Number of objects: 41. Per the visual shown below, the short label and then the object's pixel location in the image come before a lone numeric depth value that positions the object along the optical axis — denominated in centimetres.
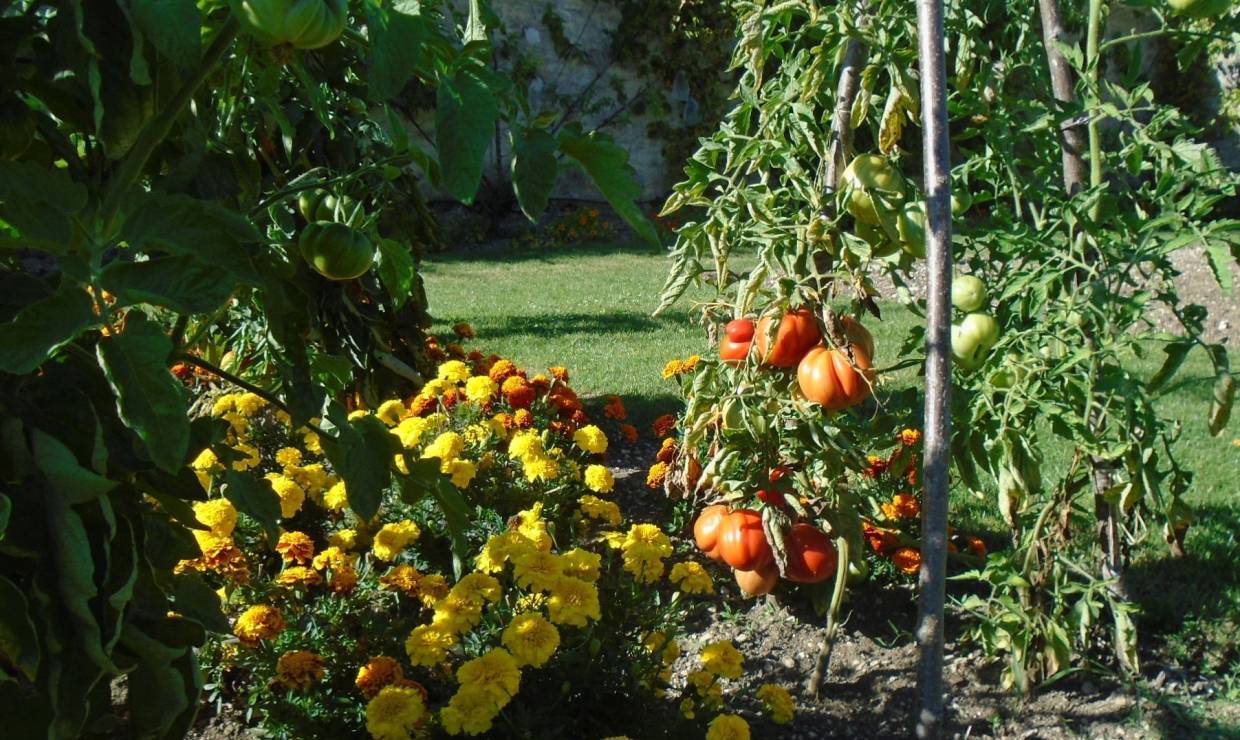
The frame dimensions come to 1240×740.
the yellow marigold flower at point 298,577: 190
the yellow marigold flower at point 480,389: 272
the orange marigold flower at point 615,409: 322
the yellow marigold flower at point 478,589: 175
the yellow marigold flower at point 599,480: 234
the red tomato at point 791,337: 180
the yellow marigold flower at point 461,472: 223
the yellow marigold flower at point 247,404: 252
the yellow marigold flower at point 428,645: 168
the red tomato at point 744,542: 197
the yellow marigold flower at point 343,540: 206
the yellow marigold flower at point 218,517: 186
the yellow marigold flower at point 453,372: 289
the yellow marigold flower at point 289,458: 235
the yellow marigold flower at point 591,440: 259
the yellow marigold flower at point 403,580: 187
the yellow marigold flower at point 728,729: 165
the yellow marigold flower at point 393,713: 157
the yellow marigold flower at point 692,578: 202
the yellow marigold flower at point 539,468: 231
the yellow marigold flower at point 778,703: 182
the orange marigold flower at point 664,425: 298
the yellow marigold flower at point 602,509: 224
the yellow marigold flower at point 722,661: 180
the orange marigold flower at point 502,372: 308
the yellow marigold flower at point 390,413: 272
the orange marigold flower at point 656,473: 265
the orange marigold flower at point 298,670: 169
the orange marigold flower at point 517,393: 287
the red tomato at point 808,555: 197
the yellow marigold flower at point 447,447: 230
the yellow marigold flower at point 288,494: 209
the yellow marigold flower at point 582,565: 180
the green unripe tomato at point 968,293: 166
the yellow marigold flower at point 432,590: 183
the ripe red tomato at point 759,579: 204
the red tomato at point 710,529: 204
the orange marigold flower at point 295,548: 196
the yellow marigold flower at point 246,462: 235
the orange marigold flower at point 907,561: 238
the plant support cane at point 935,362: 138
